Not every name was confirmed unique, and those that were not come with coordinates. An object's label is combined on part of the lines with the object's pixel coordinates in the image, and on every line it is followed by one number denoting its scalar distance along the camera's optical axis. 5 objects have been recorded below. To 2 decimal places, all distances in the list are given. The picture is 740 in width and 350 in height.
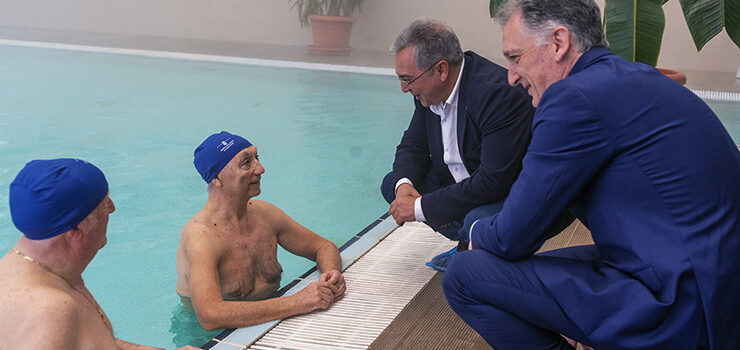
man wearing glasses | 3.04
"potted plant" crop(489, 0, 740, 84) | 3.73
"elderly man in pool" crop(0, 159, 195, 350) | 1.50
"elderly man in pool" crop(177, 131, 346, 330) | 2.75
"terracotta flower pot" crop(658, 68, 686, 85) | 5.06
